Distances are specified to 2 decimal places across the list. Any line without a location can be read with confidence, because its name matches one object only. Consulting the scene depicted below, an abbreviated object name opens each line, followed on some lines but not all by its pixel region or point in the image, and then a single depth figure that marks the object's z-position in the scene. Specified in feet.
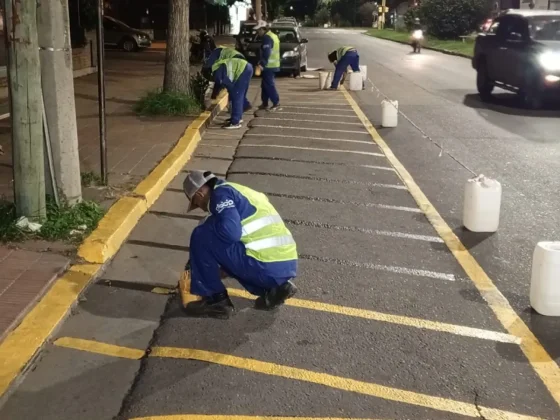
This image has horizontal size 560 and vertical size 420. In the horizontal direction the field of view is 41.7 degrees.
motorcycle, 116.47
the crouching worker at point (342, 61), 58.18
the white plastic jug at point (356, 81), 58.85
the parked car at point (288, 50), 70.03
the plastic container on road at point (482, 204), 21.30
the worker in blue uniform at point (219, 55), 37.96
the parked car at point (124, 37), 102.45
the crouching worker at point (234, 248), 14.62
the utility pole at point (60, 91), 19.21
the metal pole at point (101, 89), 23.09
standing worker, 46.60
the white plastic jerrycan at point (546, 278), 15.46
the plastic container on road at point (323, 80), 59.52
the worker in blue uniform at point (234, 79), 37.91
